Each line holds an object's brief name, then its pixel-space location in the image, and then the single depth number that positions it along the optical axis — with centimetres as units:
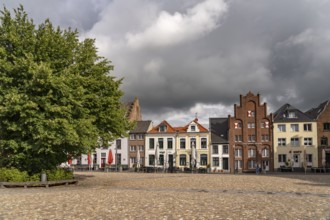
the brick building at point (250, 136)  7200
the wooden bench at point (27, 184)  2578
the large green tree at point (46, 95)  2419
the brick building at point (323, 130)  7031
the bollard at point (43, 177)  2683
